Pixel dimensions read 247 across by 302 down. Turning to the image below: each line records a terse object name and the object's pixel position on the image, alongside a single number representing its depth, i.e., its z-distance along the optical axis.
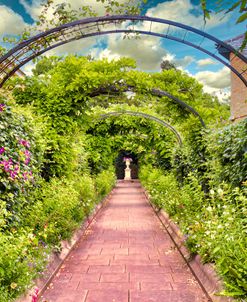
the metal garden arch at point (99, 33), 5.40
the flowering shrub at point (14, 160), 4.00
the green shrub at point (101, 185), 13.01
